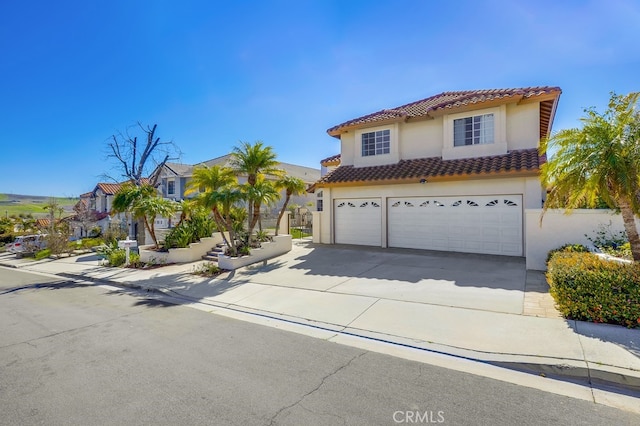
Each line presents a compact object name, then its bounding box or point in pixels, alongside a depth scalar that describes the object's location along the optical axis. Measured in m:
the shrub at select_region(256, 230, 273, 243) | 14.71
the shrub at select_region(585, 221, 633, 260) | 8.56
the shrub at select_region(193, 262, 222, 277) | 11.85
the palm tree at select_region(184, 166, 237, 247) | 13.07
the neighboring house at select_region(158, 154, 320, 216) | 33.22
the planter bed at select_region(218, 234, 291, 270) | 12.52
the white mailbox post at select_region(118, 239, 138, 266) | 14.49
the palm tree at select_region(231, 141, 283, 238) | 13.53
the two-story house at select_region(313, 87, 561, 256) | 12.59
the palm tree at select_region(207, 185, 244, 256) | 12.04
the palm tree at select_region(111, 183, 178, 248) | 15.12
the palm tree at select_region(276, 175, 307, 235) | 14.49
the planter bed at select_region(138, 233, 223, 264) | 14.75
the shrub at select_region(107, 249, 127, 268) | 15.18
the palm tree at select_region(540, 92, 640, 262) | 5.90
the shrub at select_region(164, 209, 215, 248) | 15.20
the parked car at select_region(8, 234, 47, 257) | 21.98
